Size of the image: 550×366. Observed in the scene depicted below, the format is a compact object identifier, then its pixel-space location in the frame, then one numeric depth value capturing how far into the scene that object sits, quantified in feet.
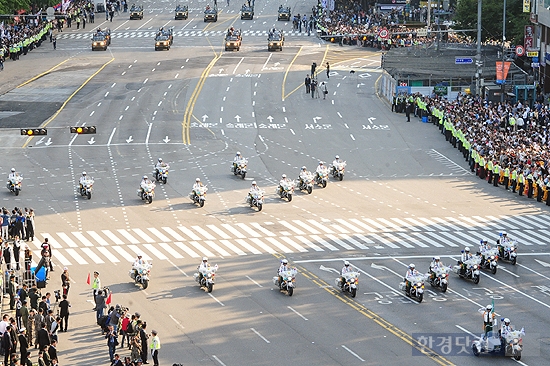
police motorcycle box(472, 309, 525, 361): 123.24
